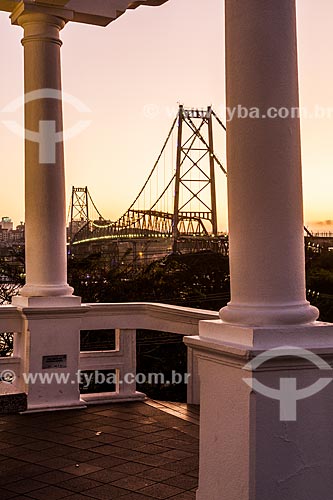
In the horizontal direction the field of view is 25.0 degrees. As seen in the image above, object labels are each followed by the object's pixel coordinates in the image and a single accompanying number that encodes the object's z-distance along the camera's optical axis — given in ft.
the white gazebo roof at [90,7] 29.89
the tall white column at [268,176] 15.98
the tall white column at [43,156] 30.12
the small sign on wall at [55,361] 29.89
